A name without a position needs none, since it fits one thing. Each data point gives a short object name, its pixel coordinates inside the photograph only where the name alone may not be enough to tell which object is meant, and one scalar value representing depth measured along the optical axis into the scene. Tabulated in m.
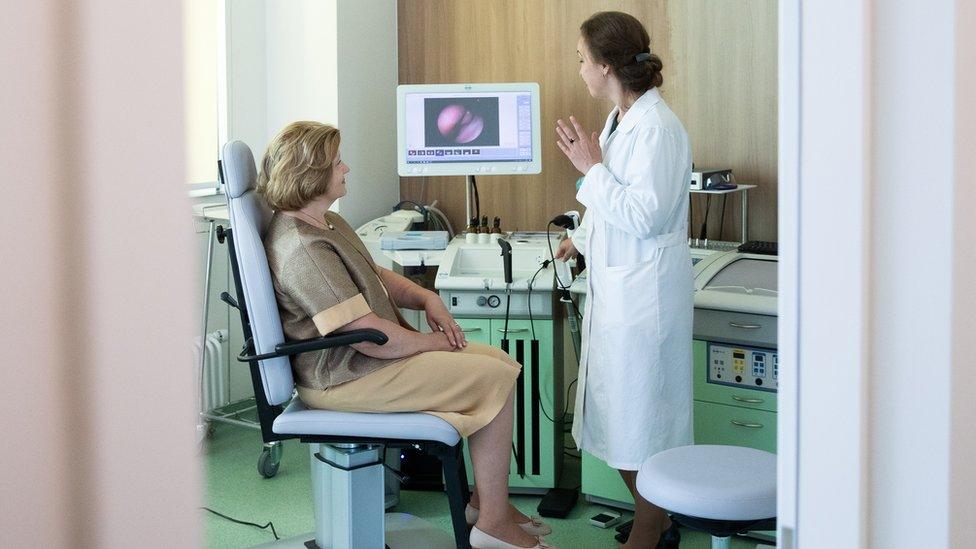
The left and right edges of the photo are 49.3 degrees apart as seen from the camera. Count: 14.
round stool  1.98
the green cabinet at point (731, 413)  3.11
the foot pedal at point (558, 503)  3.37
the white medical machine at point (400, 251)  3.61
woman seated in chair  2.56
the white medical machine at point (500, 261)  3.42
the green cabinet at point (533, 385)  3.44
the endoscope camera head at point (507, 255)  3.32
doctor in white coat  2.81
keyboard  3.37
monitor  3.82
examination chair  2.53
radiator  4.11
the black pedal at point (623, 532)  3.15
